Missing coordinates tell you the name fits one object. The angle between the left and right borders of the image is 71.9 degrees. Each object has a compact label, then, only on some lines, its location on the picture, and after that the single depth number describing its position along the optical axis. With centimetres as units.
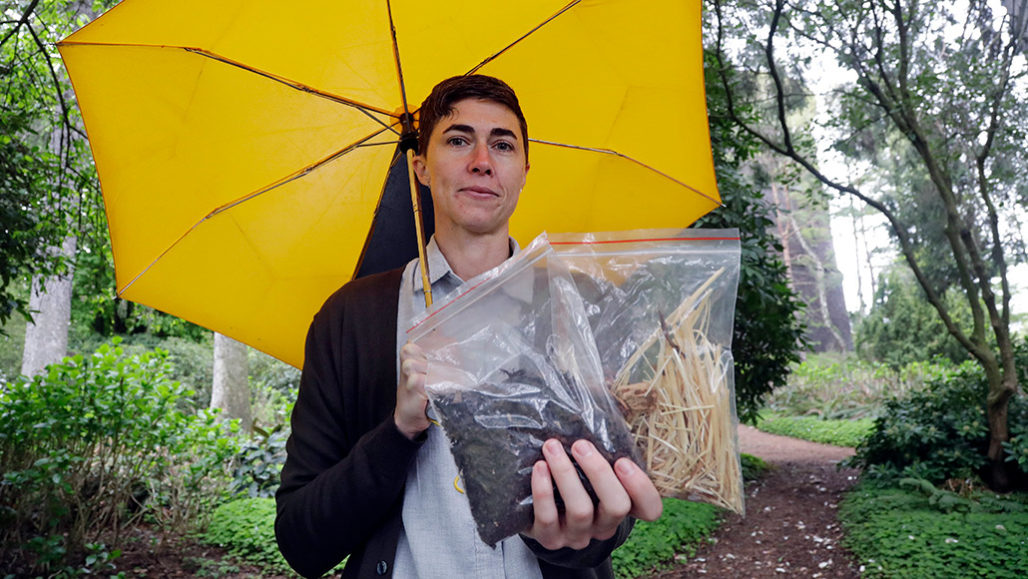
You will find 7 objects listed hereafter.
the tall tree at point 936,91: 662
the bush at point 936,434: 681
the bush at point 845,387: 1522
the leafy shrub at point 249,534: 598
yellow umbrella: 172
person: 107
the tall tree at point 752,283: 750
